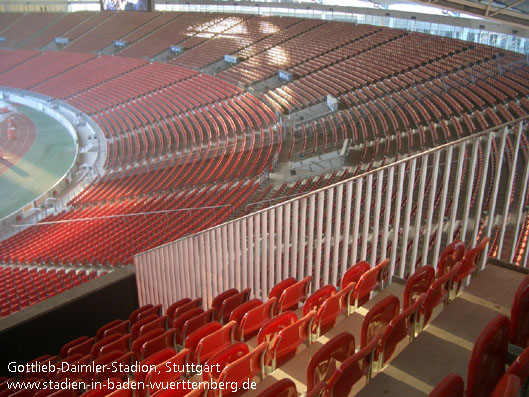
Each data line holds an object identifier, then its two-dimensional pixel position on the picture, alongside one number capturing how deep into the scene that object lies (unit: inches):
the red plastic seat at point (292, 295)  155.0
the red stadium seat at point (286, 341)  118.9
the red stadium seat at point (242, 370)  106.8
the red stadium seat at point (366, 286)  139.6
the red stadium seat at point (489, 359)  76.0
